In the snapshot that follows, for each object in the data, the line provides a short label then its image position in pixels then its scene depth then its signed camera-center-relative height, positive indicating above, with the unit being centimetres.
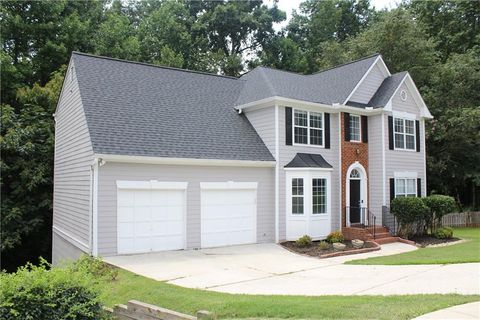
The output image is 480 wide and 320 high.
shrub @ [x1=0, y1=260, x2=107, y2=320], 621 -168
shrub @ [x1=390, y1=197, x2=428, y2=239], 1819 -121
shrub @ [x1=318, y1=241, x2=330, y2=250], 1538 -226
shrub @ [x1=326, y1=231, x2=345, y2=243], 1647 -210
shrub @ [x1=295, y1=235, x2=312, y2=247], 1597 -217
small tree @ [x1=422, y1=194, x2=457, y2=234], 1900 -112
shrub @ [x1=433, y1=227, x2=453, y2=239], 1861 -222
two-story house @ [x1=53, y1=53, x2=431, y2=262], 1386 +116
